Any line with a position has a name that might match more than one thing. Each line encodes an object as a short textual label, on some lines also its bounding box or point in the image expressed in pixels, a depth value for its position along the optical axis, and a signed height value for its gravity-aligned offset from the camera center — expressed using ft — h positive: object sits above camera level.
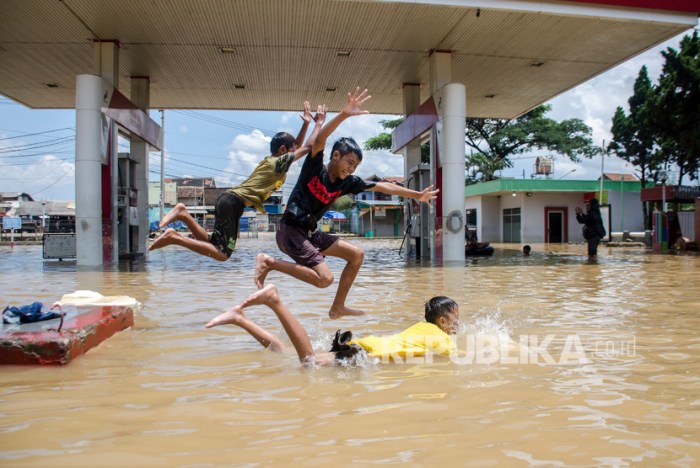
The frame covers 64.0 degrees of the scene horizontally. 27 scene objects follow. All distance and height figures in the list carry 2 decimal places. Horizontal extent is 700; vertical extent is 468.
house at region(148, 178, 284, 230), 201.16 +16.43
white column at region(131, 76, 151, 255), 64.75 +9.08
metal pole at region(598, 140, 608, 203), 111.65 +7.71
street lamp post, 77.71 +6.52
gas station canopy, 44.70 +18.52
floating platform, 13.01 -2.43
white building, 116.57 +6.01
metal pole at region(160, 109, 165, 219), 113.50 +13.52
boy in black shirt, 16.98 +1.18
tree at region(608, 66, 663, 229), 128.26 +23.07
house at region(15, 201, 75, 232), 136.76 +7.83
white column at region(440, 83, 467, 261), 50.60 +6.96
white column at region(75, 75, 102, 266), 47.44 +5.71
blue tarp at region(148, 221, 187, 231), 151.12 +3.54
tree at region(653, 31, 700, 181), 76.46 +18.89
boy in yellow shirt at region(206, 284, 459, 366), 12.82 -2.47
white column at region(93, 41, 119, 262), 51.79 +15.59
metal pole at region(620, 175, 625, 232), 125.70 +6.19
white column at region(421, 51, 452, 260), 53.57 +14.80
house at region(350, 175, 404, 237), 173.88 +5.58
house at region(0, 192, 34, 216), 170.81 +13.35
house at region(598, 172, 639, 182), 218.13 +22.85
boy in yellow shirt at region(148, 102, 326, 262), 18.99 +1.13
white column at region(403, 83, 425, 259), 63.72 +9.64
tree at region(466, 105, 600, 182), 144.87 +25.15
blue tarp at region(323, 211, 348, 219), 184.34 +6.86
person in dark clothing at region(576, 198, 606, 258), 53.83 +0.65
